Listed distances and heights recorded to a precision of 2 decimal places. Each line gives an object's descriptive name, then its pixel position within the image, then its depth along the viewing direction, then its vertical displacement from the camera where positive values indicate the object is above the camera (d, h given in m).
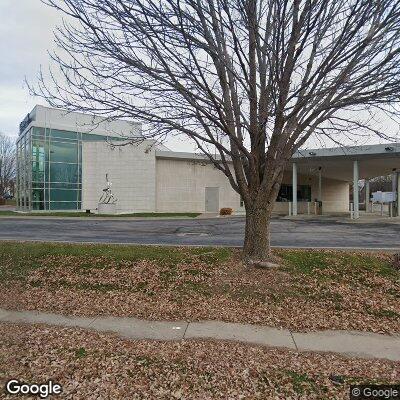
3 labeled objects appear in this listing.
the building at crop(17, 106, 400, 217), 31.06 +2.55
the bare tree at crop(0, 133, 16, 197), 68.56 +6.90
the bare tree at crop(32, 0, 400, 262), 5.21 +2.20
